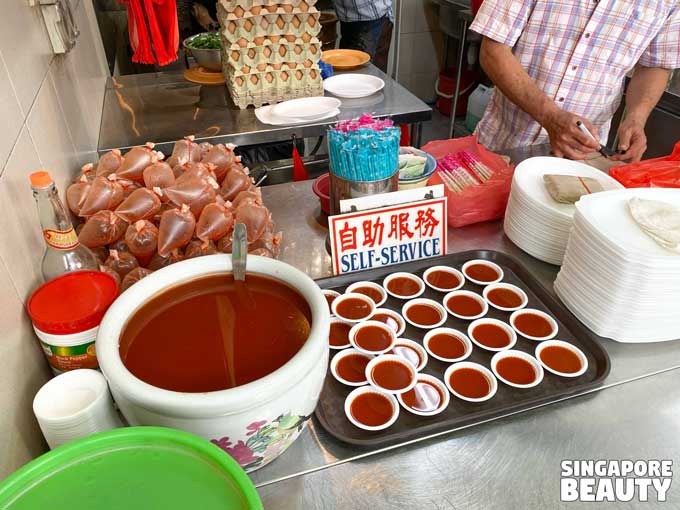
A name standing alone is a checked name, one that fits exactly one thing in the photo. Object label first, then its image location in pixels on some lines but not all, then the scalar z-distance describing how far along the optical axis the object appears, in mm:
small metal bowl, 2594
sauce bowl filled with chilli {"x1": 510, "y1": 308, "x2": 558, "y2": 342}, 1017
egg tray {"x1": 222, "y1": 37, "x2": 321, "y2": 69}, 2189
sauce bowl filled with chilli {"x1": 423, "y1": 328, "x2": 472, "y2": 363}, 975
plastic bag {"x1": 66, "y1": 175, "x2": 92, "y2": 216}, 1109
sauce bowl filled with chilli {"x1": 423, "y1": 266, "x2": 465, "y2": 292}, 1148
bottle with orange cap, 828
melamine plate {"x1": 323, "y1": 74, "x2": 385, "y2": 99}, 2471
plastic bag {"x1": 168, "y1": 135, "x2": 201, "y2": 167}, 1229
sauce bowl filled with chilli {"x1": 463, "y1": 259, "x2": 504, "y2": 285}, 1169
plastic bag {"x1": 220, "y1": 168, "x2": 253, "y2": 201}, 1210
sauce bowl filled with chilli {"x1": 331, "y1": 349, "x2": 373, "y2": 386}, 928
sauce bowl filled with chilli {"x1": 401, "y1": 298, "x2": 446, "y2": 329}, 1053
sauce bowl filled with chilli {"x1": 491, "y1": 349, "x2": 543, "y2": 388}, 925
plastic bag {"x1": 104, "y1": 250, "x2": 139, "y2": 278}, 1007
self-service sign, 1130
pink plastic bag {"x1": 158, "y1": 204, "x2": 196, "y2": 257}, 1002
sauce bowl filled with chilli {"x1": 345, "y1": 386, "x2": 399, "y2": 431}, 850
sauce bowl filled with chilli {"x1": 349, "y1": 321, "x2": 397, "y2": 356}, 982
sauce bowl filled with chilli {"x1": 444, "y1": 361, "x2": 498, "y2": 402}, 899
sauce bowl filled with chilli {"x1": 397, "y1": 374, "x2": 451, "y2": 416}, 871
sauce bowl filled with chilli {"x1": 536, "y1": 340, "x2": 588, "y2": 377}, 947
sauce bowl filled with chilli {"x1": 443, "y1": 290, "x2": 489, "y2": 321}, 1072
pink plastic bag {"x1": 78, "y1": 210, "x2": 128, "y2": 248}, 1021
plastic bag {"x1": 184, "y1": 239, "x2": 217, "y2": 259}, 1031
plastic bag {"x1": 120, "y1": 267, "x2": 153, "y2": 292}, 967
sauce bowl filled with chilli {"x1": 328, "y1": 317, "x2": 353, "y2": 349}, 1006
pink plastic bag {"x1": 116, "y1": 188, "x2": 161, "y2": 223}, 1044
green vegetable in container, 2621
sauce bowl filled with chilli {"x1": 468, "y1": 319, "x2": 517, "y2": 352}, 997
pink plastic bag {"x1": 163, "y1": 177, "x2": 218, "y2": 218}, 1065
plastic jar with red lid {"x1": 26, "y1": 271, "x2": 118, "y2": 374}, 787
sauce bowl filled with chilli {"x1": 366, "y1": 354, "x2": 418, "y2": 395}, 909
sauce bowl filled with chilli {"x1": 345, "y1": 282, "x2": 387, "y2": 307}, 1119
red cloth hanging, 1747
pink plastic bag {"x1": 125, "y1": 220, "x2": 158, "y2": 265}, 1013
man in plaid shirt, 1825
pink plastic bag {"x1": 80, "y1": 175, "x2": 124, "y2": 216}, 1067
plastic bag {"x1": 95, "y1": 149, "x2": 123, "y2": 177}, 1173
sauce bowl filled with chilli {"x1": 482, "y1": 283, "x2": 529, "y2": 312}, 1093
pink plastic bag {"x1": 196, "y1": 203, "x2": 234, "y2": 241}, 1038
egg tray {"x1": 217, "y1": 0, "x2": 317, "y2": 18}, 2031
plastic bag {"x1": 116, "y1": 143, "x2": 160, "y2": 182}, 1151
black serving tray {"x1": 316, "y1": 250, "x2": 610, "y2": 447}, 845
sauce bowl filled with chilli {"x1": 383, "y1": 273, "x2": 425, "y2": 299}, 1126
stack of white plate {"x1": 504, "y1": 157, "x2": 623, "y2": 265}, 1200
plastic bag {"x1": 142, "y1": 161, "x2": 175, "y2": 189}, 1120
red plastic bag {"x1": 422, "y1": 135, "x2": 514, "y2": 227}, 1353
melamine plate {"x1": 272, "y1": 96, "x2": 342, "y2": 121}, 2244
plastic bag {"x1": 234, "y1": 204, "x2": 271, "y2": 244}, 1068
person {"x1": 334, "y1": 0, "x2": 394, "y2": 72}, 3824
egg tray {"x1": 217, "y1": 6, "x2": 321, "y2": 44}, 2107
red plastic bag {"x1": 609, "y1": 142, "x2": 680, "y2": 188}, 1395
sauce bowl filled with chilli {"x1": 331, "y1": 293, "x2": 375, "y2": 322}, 1060
